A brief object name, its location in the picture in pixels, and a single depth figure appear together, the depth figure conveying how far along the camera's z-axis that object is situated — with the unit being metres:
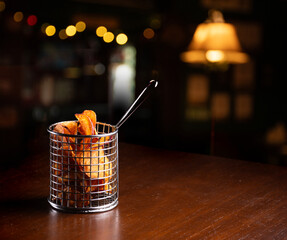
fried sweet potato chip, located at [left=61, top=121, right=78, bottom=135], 0.96
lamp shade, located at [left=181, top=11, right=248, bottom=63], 1.94
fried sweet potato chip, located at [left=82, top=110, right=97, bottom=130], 0.96
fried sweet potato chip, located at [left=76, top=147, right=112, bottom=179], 0.91
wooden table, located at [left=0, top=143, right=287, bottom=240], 0.83
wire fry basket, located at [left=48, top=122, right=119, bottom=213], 0.91
